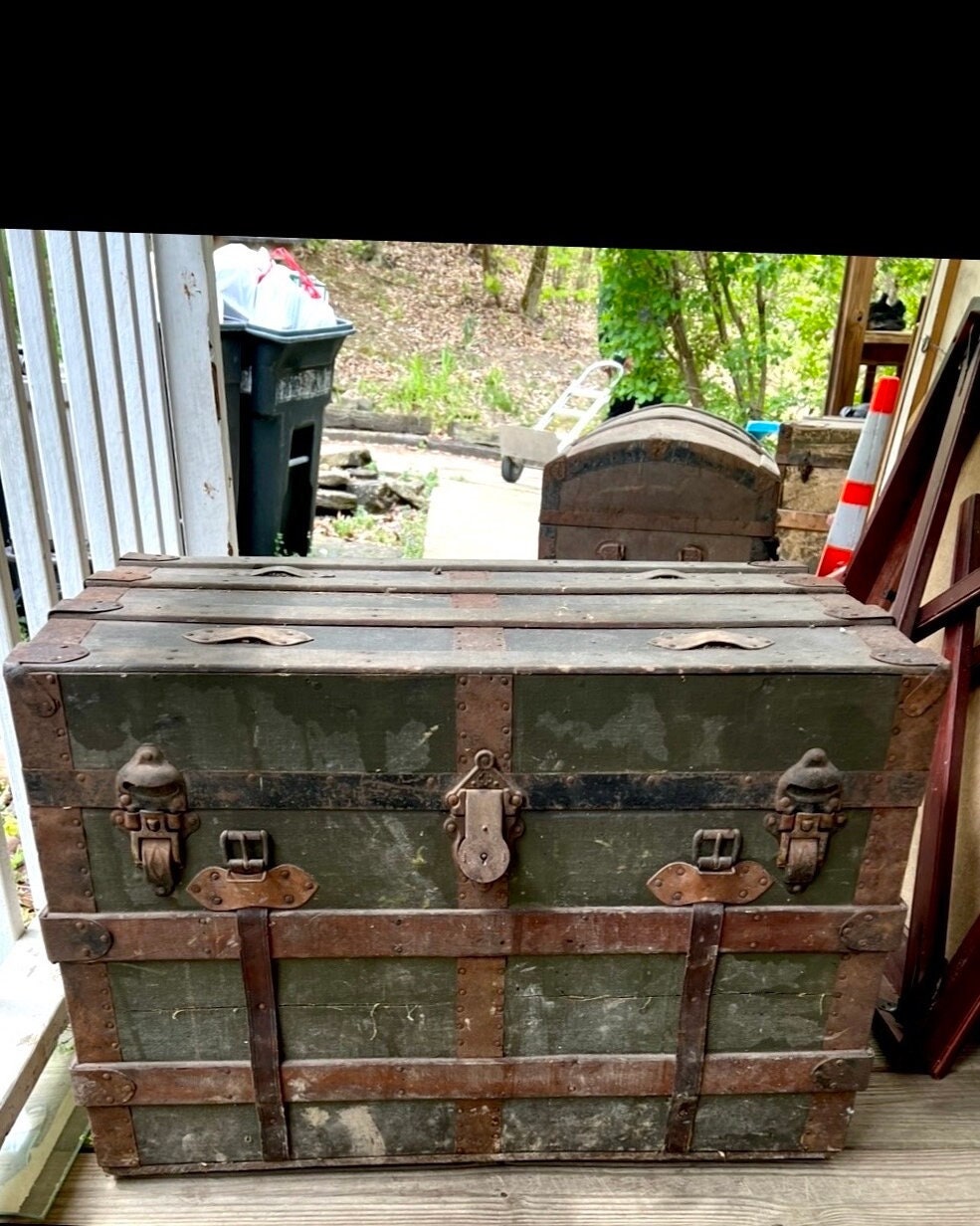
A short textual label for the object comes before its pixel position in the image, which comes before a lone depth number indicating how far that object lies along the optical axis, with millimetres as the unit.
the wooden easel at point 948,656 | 2016
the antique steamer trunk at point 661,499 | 3244
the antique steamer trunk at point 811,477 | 3996
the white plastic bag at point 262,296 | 4250
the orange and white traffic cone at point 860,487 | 3268
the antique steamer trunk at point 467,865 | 1543
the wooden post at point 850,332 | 4789
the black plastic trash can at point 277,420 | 4254
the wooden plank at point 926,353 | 3234
